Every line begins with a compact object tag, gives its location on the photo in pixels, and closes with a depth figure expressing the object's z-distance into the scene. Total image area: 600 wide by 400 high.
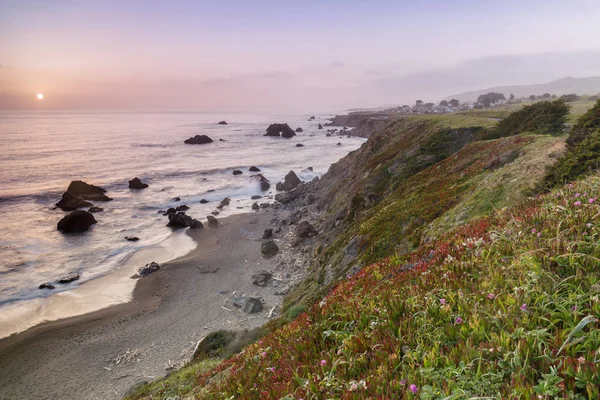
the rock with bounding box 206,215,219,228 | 39.66
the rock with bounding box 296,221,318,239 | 30.61
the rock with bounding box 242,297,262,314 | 20.70
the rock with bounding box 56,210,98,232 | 37.78
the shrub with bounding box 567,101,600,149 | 11.09
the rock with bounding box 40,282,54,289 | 25.54
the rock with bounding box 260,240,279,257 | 29.81
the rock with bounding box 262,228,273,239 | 34.12
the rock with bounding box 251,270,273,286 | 24.40
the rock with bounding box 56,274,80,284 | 26.55
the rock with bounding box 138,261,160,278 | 27.91
